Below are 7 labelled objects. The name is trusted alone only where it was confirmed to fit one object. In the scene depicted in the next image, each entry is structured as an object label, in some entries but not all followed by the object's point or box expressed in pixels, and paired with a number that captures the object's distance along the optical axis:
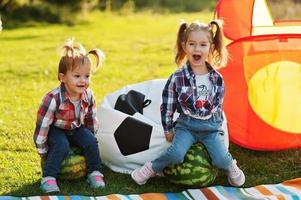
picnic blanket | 3.60
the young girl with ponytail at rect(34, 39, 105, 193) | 3.74
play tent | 4.31
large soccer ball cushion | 4.00
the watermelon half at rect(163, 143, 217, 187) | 3.74
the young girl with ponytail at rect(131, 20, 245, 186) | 3.82
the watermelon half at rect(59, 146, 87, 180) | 3.81
